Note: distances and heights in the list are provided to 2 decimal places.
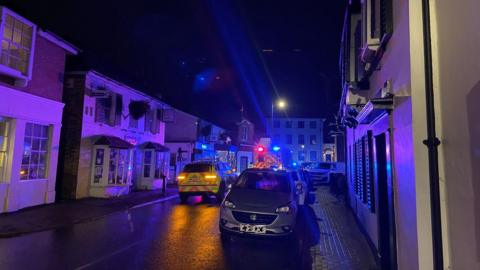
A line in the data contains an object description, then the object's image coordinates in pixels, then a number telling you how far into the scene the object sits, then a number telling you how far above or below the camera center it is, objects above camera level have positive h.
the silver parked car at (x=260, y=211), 7.26 -1.00
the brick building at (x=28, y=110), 11.56 +2.17
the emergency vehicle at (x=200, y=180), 15.03 -0.62
